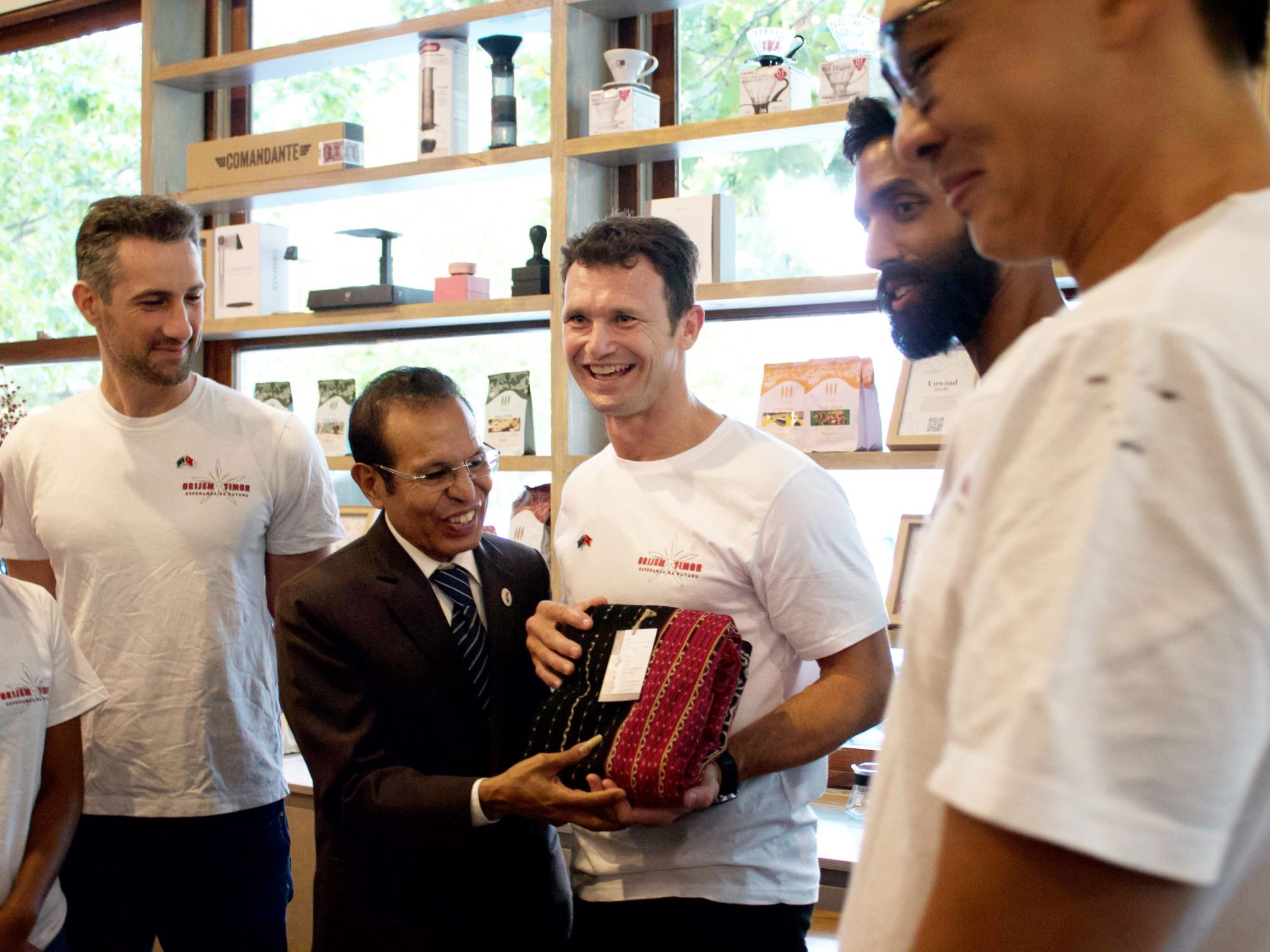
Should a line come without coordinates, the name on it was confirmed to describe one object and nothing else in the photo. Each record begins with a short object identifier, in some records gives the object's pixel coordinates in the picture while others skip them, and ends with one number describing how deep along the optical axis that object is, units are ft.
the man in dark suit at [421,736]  5.58
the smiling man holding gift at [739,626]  5.57
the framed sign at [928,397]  9.05
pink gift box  11.14
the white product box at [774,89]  9.62
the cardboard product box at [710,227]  9.84
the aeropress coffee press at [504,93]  10.87
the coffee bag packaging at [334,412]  12.05
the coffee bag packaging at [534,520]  10.63
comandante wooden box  11.61
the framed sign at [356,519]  11.87
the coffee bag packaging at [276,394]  12.66
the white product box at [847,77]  9.16
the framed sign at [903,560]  9.11
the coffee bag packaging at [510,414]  11.12
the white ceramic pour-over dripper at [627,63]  10.17
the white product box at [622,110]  10.22
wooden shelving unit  9.66
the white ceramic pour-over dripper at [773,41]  9.62
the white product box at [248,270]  12.18
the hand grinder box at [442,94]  11.05
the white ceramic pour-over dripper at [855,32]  9.23
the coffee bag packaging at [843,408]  9.36
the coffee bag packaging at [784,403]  9.62
